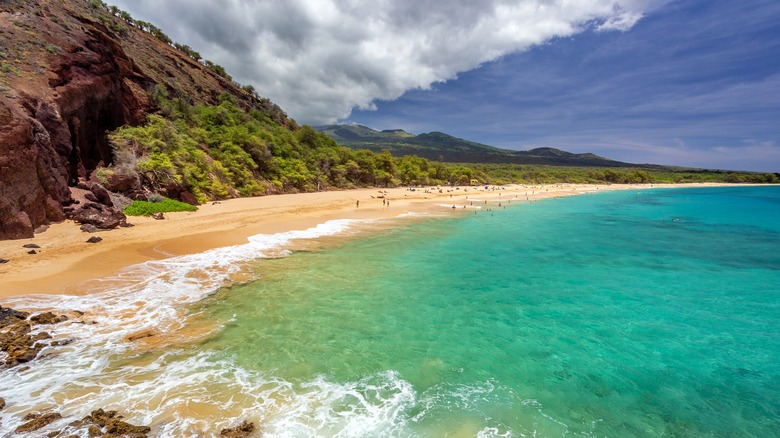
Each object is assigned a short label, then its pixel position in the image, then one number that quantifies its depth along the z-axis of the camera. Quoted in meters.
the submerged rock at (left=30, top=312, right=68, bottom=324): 8.38
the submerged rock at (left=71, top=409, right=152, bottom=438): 5.14
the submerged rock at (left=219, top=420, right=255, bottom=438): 5.31
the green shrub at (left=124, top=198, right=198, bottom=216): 20.72
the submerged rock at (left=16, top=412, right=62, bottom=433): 5.18
